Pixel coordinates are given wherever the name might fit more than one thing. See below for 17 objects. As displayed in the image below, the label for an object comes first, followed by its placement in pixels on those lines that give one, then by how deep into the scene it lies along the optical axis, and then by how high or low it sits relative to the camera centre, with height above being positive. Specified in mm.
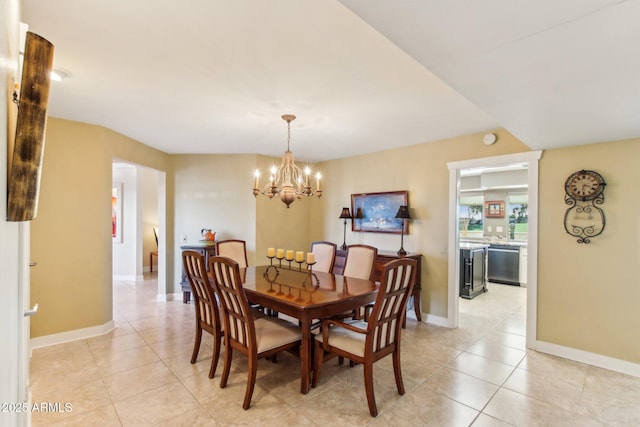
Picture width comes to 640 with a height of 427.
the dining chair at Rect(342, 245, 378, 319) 3373 -541
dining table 2309 -685
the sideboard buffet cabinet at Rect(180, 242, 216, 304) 4731 -616
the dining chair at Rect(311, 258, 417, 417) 2146 -941
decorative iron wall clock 2924 +147
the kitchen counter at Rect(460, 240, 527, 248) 6310 -560
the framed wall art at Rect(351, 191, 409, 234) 4504 +74
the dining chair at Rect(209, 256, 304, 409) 2215 -982
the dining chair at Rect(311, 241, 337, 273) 3812 -540
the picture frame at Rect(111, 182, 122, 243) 6664 -71
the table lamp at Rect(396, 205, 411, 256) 4211 +28
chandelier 3162 +317
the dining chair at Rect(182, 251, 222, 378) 2629 -831
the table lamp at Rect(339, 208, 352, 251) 5035 +3
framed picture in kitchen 7000 +200
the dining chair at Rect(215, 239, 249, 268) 3904 -487
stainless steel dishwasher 6336 -1015
